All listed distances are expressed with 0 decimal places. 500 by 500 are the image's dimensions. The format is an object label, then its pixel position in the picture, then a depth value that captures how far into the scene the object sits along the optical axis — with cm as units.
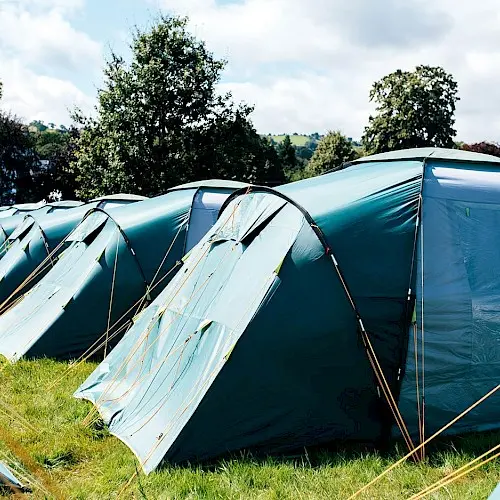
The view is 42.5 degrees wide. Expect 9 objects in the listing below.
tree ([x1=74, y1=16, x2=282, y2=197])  2088
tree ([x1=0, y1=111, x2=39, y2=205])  3641
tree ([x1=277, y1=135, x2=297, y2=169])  5967
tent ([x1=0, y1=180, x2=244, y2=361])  787
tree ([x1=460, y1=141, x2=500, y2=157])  3405
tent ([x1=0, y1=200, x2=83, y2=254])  1411
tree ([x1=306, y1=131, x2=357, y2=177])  4041
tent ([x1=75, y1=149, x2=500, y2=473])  468
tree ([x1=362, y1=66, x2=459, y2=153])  3209
